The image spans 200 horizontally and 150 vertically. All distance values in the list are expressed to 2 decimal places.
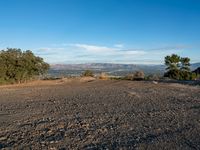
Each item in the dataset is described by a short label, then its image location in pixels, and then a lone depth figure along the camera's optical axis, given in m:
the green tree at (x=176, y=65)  23.89
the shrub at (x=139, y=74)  23.32
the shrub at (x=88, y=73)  23.55
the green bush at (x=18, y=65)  17.65
